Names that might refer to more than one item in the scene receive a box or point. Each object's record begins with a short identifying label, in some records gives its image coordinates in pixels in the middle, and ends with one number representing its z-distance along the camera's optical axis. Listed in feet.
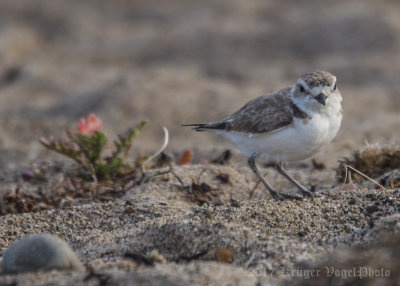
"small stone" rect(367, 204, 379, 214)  25.19
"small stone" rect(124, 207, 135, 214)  29.17
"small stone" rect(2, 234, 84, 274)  20.53
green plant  34.53
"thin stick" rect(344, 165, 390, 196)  26.42
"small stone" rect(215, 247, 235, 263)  21.65
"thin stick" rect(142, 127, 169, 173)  34.90
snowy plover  27.25
